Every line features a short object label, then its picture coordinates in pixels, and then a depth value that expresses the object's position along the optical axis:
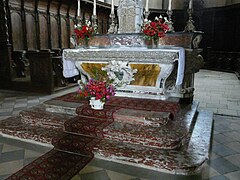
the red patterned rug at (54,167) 2.07
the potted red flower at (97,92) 3.04
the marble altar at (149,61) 3.40
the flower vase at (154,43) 3.82
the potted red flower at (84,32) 4.28
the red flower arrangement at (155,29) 3.64
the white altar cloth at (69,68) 4.36
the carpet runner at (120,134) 2.29
